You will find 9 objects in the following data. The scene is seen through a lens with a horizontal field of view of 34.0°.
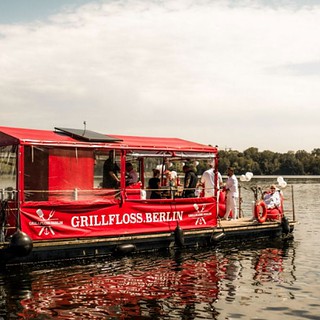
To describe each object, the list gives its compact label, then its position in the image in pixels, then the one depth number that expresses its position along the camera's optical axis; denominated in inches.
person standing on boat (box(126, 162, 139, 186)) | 658.2
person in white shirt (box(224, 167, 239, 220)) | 759.7
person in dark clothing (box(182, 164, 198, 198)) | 694.5
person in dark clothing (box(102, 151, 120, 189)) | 619.2
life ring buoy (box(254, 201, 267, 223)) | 768.3
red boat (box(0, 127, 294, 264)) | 545.3
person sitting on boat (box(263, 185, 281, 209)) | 805.7
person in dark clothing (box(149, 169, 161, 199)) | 669.9
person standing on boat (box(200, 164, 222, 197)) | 715.9
